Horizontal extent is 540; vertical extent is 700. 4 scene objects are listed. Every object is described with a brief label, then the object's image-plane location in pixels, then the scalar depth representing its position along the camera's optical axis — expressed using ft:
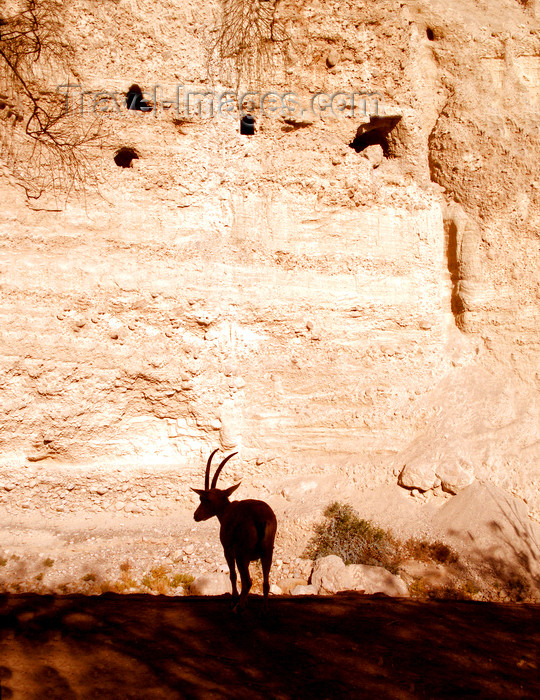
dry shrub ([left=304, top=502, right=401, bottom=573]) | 23.25
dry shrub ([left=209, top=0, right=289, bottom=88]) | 28.32
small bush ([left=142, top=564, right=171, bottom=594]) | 21.56
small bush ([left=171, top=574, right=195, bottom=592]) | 21.65
